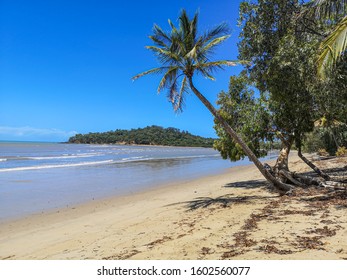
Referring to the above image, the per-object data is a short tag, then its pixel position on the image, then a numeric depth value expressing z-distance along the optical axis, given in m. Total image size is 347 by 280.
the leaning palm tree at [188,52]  9.90
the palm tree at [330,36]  5.53
